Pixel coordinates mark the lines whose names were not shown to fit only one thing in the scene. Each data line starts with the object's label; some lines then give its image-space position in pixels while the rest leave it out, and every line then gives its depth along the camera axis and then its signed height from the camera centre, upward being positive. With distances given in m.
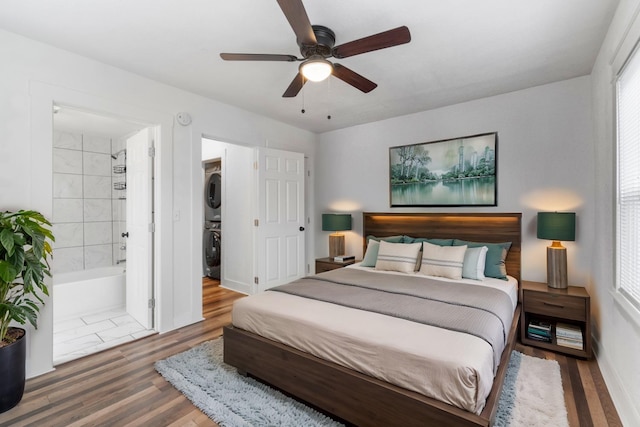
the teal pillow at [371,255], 3.63 -0.52
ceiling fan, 1.61 +1.01
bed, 1.46 -0.93
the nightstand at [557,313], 2.60 -0.91
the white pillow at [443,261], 3.01 -0.50
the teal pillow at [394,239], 3.79 -0.34
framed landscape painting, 3.50 +0.49
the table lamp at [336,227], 4.42 -0.22
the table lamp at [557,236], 2.80 -0.23
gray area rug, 1.83 -1.24
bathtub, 3.45 -0.99
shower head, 4.80 +0.92
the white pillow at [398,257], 3.30 -0.49
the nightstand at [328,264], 4.18 -0.72
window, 1.75 +0.19
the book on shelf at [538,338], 2.77 -1.16
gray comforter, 1.87 -0.66
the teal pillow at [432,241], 3.46 -0.34
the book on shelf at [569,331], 2.64 -1.05
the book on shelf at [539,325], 2.80 -1.06
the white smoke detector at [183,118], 3.21 +1.00
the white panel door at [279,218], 4.16 -0.08
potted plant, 1.90 -0.45
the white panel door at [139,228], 3.18 -0.17
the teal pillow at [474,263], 2.97 -0.51
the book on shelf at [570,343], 2.61 -1.14
